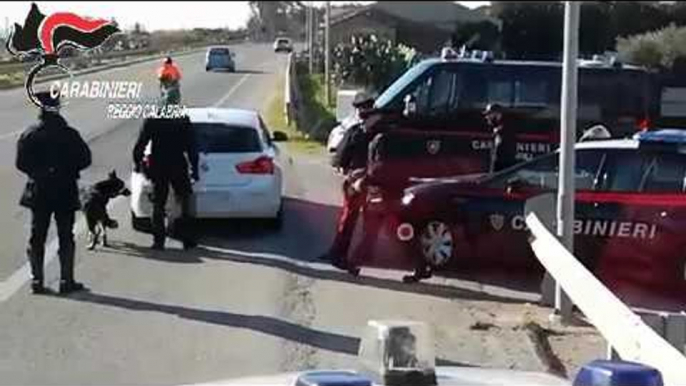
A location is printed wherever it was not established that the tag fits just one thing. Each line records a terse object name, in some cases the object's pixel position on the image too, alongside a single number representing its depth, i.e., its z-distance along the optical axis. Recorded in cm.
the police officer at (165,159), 1378
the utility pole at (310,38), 5323
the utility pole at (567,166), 1005
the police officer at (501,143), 1669
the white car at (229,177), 1496
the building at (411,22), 5947
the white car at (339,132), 2235
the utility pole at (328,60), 4122
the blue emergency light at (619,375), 297
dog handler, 1112
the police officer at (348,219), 1274
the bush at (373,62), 3688
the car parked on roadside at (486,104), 1886
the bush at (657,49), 1990
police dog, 1347
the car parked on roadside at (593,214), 1145
